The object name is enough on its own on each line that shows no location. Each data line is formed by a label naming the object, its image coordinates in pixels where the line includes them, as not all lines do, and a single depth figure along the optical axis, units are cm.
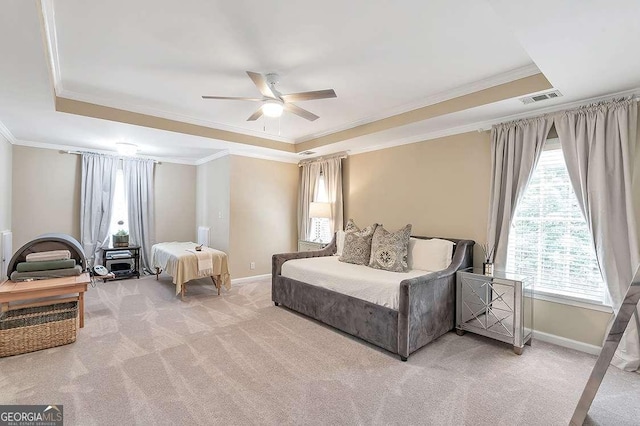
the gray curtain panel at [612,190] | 254
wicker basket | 259
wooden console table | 278
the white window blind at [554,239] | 288
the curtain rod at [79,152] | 528
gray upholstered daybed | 264
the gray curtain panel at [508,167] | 311
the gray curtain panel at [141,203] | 587
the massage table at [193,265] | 421
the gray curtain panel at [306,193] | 571
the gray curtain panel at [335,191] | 523
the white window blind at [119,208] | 582
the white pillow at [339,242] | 461
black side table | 535
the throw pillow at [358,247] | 388
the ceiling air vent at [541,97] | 269
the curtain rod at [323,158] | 523
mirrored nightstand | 278
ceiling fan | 252
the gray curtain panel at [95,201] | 538
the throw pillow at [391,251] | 348
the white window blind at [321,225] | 554
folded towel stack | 312
